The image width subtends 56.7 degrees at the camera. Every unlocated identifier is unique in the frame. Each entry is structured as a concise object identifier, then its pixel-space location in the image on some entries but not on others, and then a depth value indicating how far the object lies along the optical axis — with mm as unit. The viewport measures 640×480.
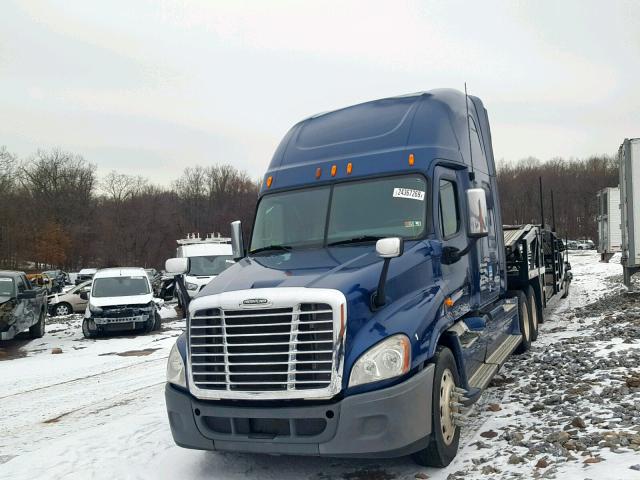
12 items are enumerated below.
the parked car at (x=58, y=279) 41866
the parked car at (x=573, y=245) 76875
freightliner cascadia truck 4328
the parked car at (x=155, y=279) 34644
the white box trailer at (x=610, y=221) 19688
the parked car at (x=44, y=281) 32594
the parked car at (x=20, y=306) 13938
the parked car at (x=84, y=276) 44969
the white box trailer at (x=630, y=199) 13570
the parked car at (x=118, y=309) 15938
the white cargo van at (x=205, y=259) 21027
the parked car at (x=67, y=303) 23406
